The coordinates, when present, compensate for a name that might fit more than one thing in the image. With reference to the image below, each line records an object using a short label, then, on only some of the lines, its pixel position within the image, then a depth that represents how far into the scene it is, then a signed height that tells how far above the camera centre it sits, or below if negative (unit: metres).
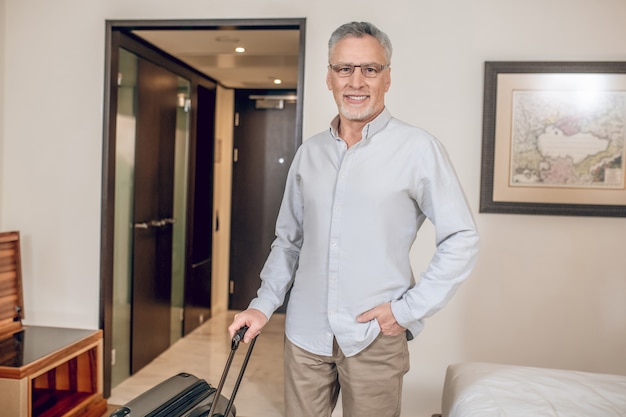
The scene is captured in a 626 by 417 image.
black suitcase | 1.49 -0.58
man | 1.59 -0.17
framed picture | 2.79 +0.26
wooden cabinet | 2.79 -0.82
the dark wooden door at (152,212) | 3.78 -0.21
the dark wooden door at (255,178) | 5.69 +0.07
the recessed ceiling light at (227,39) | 3.70 +0.92
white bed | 1.71 -0.63
